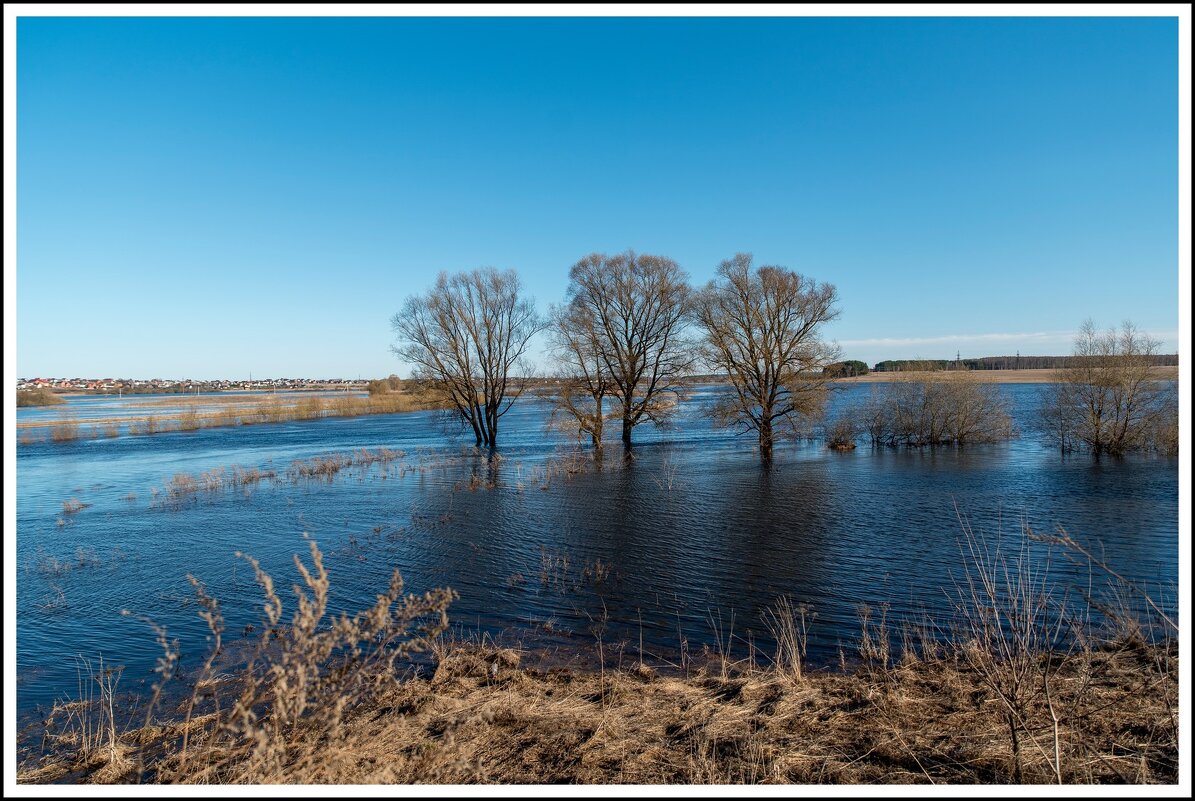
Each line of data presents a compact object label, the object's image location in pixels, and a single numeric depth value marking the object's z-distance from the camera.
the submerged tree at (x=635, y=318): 33.06
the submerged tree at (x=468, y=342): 35.09
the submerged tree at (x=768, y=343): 29.22
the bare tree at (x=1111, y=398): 25.94
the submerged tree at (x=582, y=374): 32.53
